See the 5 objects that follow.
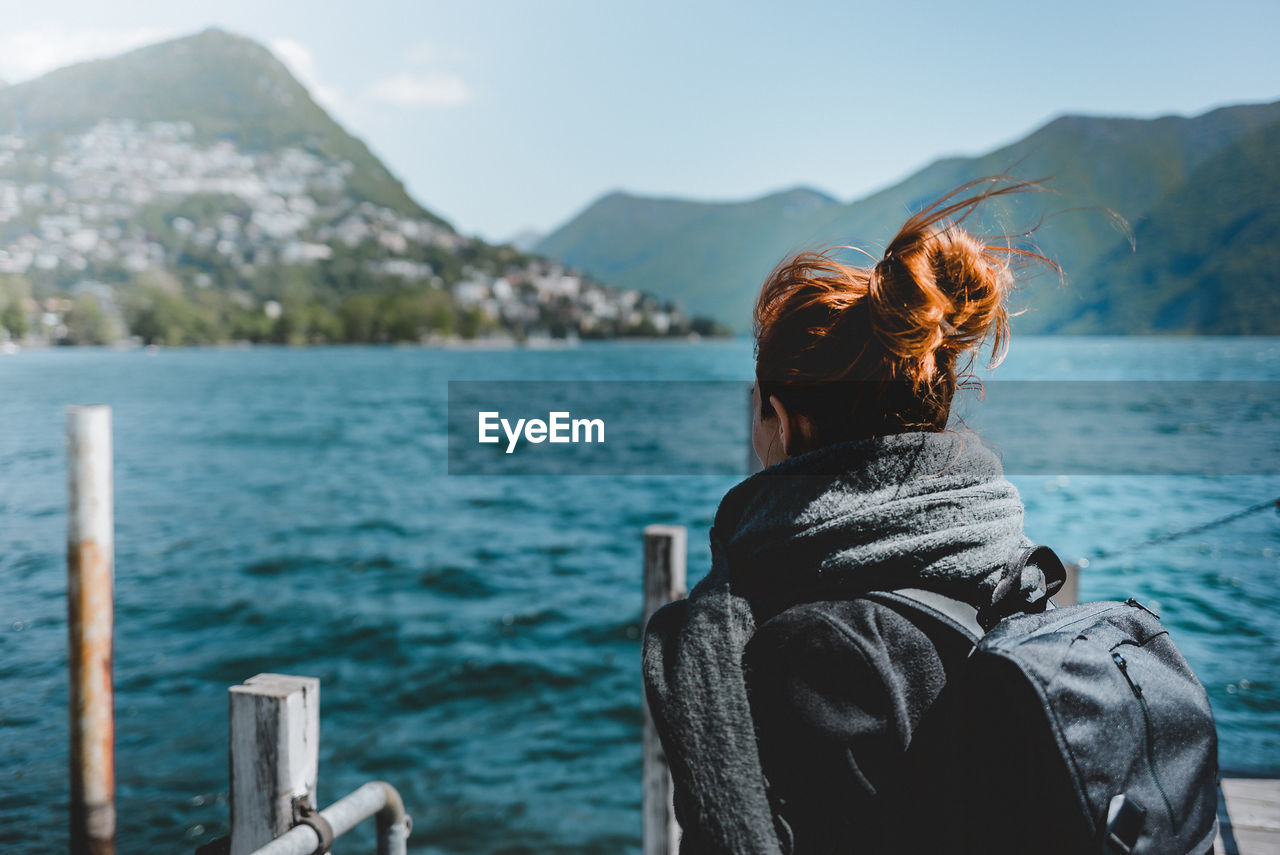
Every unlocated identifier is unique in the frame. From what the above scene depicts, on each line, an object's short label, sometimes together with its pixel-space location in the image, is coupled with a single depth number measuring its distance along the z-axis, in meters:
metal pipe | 2.83
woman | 1.31
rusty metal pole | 5.52
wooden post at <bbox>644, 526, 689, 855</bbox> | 4.60
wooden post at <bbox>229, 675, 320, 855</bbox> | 2.99
